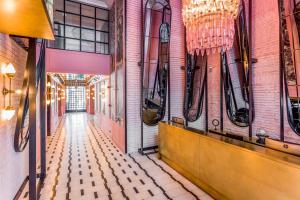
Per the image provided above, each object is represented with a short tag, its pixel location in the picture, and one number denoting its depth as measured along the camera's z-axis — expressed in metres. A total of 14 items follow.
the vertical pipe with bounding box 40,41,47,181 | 3.63
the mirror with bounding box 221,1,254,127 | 4.36
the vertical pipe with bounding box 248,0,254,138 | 4.10
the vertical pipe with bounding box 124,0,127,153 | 5.07
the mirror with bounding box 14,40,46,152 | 2.78
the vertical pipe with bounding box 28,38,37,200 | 2.64
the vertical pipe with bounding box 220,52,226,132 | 5.03
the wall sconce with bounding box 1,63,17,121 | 2.27
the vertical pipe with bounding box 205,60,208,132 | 5.66
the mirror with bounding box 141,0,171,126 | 5.34
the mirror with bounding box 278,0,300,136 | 3.38
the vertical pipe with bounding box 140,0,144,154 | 5.13
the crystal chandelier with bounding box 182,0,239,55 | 2.54
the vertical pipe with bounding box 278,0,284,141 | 3.58
